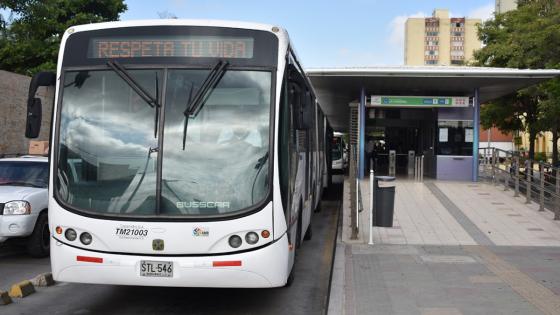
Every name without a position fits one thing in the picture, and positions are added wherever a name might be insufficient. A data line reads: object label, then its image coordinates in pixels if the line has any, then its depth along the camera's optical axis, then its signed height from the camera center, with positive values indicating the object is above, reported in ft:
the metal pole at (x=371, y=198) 34.27 -3.02
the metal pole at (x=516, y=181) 53.22 -3.07
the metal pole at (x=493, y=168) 62.99 -2.35
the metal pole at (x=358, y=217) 36.83 -4.44
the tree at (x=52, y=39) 97.60 +16.80
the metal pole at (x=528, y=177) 49.82 -2.62
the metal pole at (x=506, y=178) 57.82 -3.07
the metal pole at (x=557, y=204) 43.14 -4.08
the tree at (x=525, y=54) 75.41 +12.58
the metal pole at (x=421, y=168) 64.13 -2.39
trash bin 33.94 -3.40
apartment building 452.35 +80.89
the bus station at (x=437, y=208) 23.85 -4.81
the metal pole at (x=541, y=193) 46.44 -3.57
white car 30.30 -3.12
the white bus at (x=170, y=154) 19.21 -0.34
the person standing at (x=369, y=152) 80.62 -0.95
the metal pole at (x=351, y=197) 36.11 -3.25
